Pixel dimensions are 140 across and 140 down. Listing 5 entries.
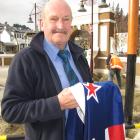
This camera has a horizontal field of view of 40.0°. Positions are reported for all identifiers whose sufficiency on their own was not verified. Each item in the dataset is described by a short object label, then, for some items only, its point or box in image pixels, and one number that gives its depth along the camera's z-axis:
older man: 1.09
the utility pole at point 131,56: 2.63
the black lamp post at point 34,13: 14.84
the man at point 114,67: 8.07
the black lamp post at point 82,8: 10.92
